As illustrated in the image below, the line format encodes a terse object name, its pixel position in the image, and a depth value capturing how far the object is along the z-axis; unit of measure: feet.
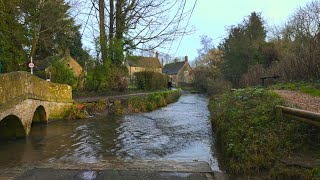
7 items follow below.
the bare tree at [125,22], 60.94
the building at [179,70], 177.46
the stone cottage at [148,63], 117.28
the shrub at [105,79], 57.13
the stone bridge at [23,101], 24.89
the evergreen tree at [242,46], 69.86
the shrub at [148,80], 75.48
